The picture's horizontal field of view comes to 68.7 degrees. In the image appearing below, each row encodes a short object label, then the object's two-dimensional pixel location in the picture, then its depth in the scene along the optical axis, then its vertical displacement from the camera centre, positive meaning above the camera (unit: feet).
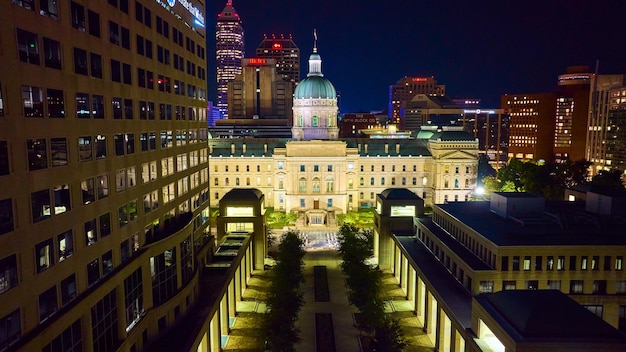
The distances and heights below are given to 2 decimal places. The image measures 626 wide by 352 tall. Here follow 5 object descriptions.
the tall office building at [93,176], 76.89 -11.90
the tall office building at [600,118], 529.45 +6.44
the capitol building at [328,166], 392.06 -38.41
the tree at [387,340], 150.30 -71.87
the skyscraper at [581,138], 646.33 -20.70
